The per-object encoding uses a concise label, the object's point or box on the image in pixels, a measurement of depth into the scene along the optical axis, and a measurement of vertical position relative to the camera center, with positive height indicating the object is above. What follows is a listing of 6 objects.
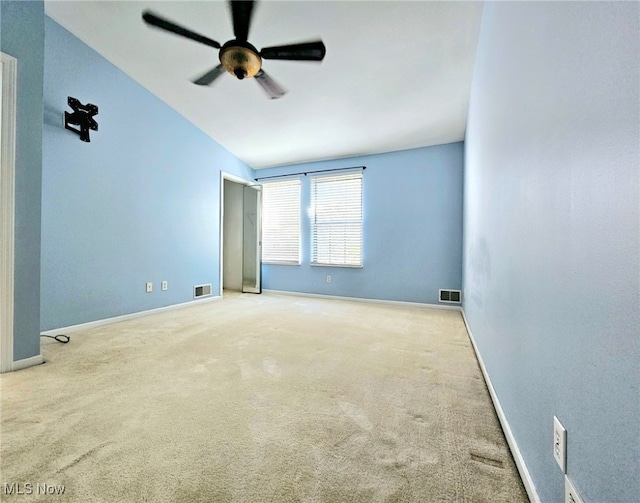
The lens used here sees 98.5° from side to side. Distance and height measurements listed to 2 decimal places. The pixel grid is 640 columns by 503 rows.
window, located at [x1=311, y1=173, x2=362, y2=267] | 4.88 +0.58
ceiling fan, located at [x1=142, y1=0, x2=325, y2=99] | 1.86 +1.54
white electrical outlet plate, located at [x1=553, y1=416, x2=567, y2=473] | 0.74 -0.53
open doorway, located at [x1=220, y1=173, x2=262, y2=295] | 5.62 +0.29
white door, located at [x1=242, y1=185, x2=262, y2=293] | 5.61 +0.21
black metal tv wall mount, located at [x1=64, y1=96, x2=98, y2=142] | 2.84 +1.39
